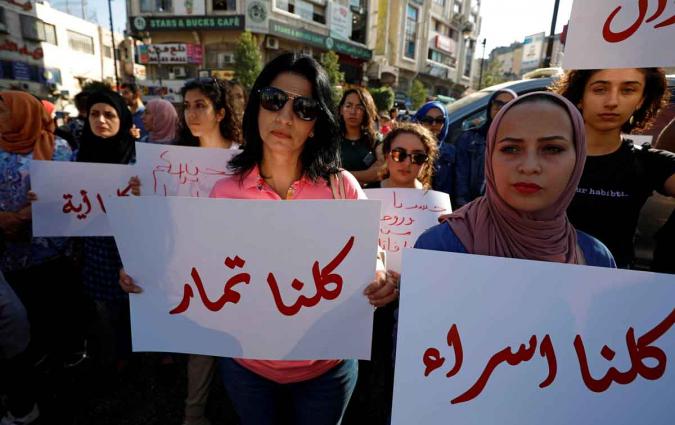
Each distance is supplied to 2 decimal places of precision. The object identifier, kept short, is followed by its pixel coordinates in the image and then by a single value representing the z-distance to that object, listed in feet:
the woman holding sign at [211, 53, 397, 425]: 4.19
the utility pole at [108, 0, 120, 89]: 74.73
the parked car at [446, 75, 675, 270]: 8.76
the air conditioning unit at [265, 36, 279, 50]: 86.33
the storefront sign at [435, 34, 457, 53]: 131.94
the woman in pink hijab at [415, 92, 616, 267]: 3.01
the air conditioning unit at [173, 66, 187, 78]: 89.30
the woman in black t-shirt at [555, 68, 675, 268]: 4.56
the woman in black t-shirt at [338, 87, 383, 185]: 9.83
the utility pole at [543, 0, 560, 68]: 31.13
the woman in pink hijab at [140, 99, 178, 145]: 9.57
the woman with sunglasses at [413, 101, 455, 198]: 9.26
